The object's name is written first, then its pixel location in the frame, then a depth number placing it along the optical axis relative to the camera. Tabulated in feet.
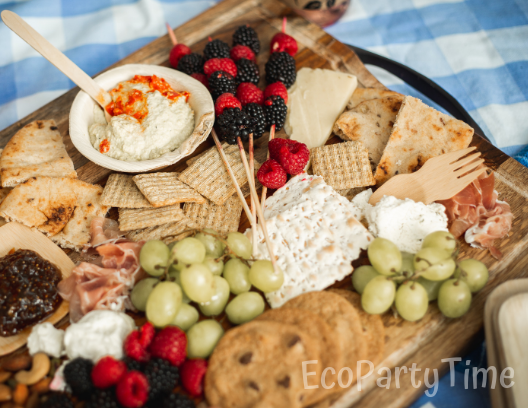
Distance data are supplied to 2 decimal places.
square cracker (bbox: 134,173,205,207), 1.52
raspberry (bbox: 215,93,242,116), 1.60
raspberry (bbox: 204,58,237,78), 1.70
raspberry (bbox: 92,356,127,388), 1.27
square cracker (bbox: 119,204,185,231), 1.51
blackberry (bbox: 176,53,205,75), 1.75
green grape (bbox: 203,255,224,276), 1.41
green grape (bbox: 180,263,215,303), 1.34
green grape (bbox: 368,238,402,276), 1.38
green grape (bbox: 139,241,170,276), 1.39
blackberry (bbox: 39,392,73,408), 1.27
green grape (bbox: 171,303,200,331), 1.38
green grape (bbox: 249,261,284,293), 1.38
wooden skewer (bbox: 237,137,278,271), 1.40
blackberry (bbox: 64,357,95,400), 1.29
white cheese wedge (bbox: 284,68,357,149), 1.67
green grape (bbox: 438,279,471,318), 1.37
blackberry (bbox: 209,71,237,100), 1.65
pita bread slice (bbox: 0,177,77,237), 1.53
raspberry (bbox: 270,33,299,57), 1.79
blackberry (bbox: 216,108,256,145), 1.56
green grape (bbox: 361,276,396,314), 1.36
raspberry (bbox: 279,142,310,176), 1.54
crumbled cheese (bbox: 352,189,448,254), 1.47
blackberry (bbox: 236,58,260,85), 1.71
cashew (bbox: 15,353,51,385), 1.32
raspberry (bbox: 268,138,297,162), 1.57
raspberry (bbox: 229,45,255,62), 1.76
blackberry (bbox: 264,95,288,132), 1.63
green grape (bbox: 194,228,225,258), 1.45
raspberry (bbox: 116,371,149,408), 1.26
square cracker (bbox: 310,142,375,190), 1.56
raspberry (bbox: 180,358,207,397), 1.32
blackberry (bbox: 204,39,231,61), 1.73
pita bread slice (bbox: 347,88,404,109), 1.70
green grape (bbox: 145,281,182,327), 1.33
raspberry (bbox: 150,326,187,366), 1.31
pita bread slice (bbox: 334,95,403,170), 1.63
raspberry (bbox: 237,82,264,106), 1.65
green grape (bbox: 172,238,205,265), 1.38
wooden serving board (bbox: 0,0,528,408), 1.39
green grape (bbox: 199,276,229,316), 1.40
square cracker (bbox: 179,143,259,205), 1.56
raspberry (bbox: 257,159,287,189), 1.54
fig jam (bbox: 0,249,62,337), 1.40
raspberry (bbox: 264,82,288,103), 1.67
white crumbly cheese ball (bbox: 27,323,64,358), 1.36
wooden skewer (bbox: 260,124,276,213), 1.53
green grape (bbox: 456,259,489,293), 1.40
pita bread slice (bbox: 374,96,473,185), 1.59
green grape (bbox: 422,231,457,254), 1.39
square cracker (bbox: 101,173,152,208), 1.53
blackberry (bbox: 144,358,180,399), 1.28
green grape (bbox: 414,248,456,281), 1.36
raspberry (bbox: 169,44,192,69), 1.80
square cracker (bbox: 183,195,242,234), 1.54
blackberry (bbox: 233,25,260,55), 1.79
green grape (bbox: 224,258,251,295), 1.42
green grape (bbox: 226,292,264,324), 1.39
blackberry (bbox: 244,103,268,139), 1.60
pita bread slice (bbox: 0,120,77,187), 1.58
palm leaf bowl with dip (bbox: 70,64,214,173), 1.53
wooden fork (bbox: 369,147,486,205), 1.52
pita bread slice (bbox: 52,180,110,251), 1.54
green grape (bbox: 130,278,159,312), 1.40
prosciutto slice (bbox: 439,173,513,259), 1.50
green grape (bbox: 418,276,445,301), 1.41
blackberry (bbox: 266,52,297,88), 1.71
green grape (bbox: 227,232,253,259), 1.44
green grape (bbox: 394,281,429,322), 1.36
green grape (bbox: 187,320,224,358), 1.35
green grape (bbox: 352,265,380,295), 1.43
